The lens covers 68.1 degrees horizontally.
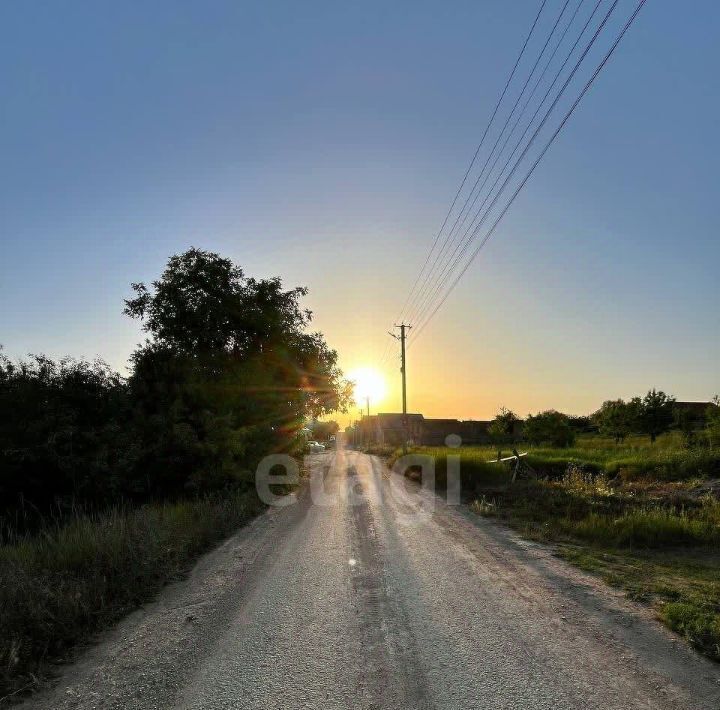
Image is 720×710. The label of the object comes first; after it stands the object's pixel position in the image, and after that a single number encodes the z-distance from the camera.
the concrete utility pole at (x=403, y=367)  43.41
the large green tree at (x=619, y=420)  47.47
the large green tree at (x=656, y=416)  46.31
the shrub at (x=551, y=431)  47.07
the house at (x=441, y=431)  76.94
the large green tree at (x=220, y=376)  16.61
